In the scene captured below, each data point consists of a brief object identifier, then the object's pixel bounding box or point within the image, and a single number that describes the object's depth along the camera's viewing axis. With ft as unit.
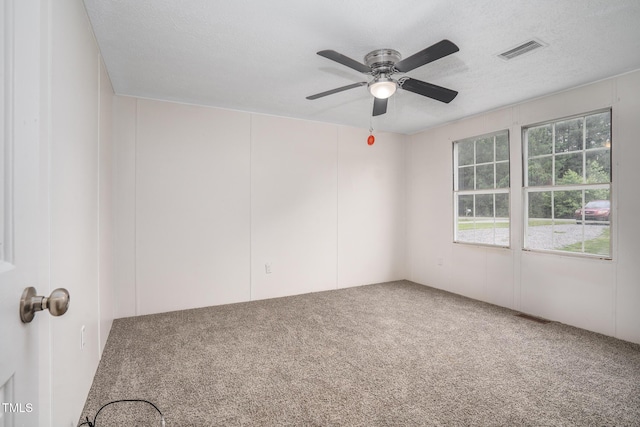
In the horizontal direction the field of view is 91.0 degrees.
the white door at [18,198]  2.00
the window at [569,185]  10.27
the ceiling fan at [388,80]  7.82
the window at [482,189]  13.17
